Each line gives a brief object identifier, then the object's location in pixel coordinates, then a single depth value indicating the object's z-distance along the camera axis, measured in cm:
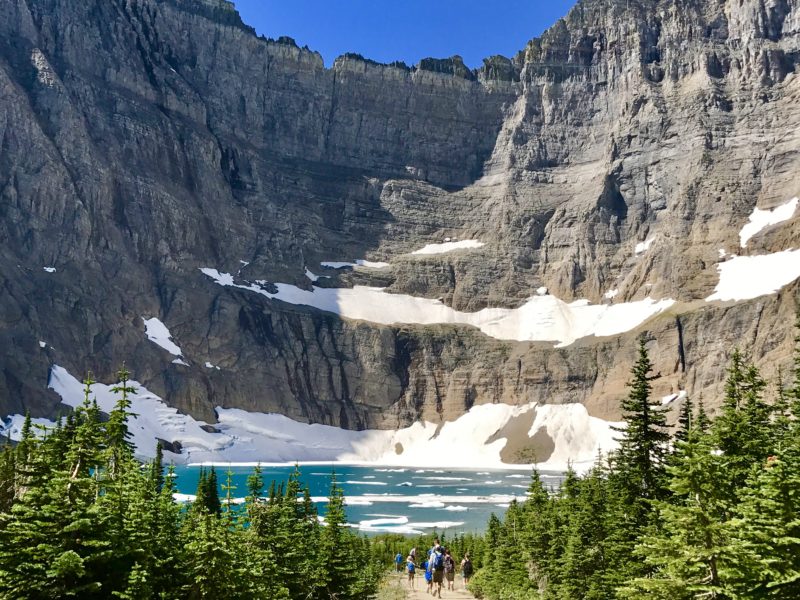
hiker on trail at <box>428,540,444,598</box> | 2756
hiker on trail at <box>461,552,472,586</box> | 3514
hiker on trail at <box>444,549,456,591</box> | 3000
